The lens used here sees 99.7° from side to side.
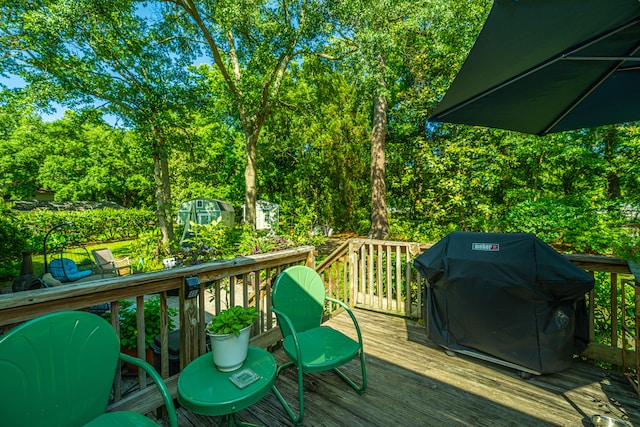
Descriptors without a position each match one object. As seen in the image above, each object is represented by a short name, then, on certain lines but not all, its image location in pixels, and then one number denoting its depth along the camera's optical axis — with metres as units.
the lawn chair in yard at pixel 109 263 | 6.14
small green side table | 1.34
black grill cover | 2.01
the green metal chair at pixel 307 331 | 1.81
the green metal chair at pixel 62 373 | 1.04
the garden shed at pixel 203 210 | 12.20
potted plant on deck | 1.57
